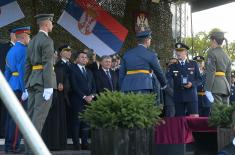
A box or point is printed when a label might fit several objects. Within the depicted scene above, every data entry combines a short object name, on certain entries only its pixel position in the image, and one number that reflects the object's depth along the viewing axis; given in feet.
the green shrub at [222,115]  34.55
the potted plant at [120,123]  26.83
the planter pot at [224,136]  33.59
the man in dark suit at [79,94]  38.60
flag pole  8.18
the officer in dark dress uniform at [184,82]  46.39
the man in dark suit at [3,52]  40.42
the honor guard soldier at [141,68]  34.49
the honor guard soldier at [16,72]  34.54
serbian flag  51.74
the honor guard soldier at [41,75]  30.86
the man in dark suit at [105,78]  41.49
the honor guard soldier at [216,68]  39.35
